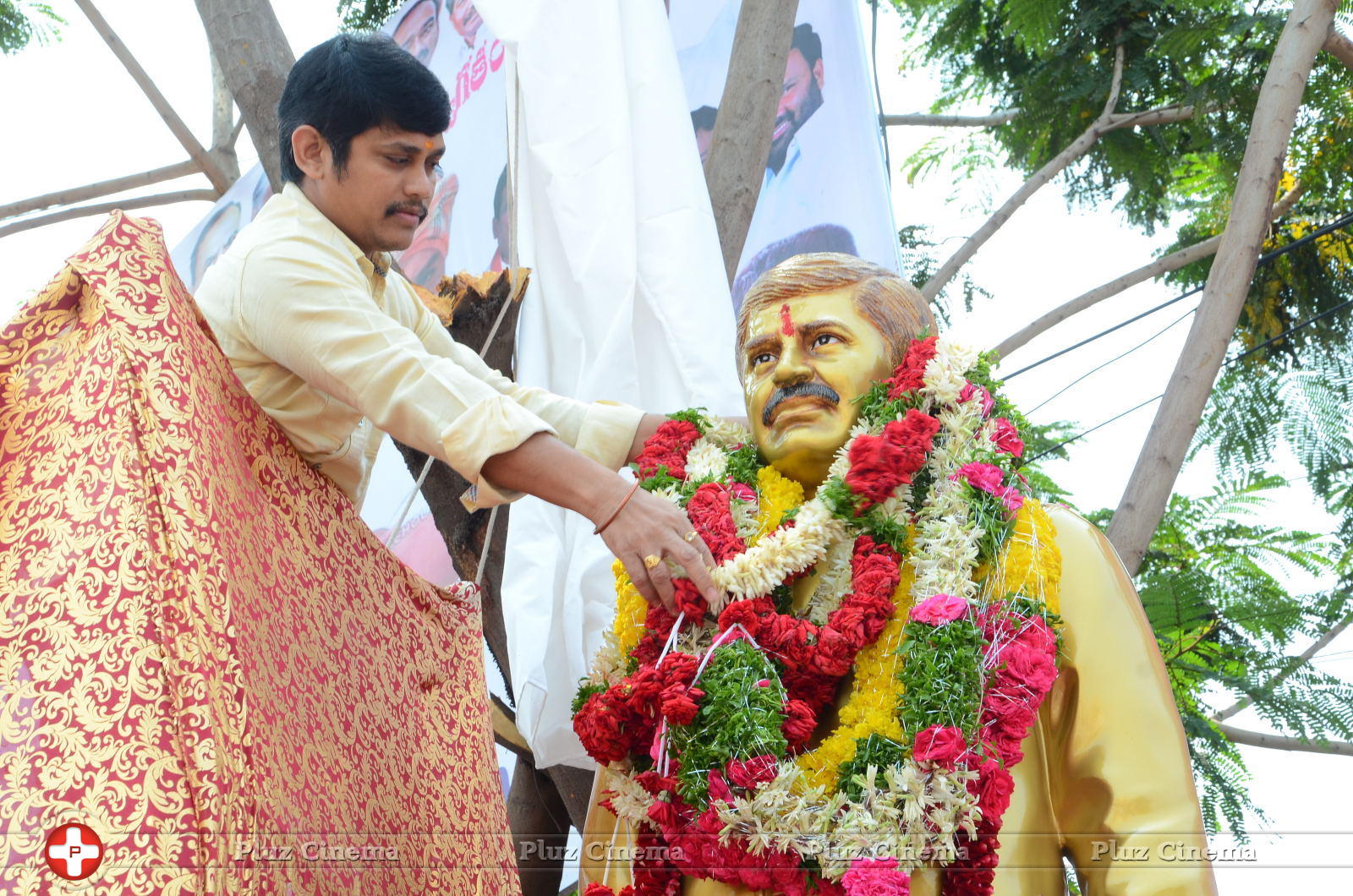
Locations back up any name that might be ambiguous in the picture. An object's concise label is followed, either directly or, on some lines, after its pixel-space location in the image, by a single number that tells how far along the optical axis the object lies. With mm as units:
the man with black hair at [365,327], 2668
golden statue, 2617
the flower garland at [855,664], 2535
